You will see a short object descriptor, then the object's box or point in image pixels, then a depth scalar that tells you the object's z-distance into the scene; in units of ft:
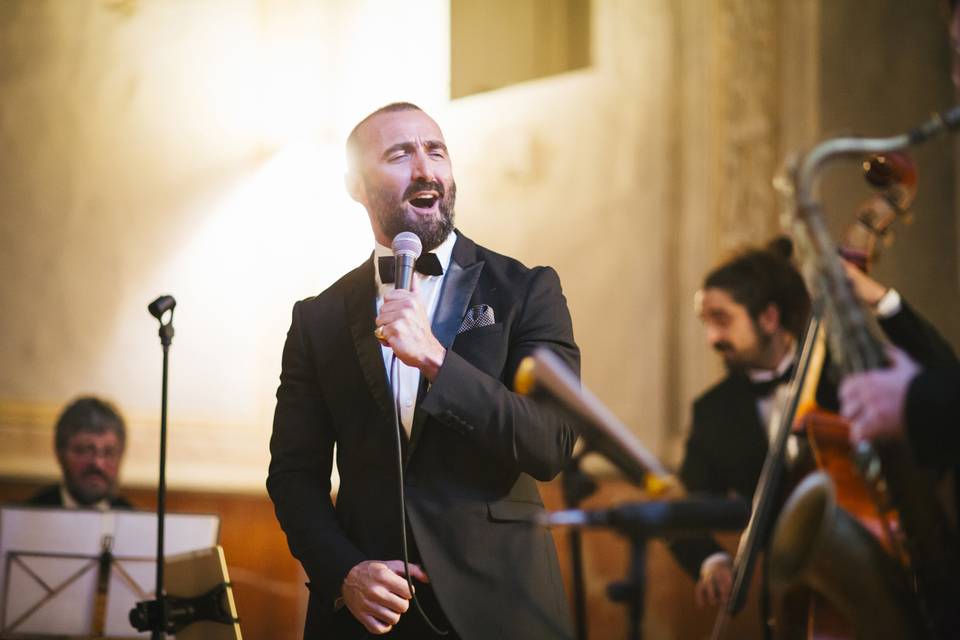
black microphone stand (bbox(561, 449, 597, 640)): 12.25
